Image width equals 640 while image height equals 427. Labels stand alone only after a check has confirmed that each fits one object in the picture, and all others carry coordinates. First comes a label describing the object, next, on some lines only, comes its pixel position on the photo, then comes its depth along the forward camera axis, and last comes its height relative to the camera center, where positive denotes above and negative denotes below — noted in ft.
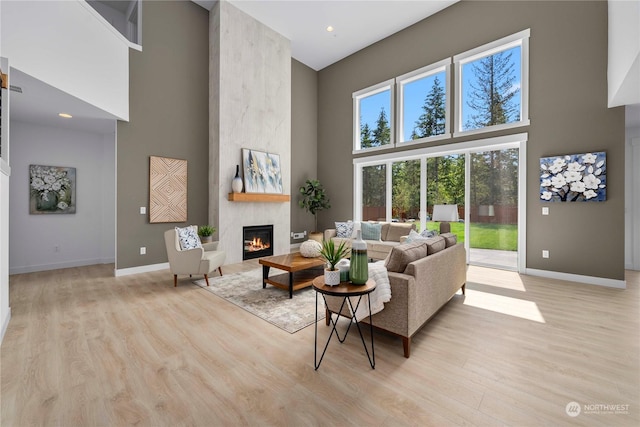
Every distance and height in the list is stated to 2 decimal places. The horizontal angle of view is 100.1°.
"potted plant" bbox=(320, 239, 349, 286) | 6.21 -1.19
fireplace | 18.95 -2.15
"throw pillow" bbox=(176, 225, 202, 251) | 12.98 -1.31
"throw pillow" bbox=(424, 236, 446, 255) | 8.84 -1.09
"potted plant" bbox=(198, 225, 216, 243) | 15.20 -1.25
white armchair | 12.64 -2.25
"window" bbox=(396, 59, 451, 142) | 18.51 +7.98
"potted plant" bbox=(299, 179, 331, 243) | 23.95 +1.37
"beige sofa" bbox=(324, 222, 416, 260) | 17.60 -1.79
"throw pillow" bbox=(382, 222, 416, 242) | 18.48 -1.23
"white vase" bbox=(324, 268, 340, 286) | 6.20 -1.51
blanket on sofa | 6.92 -2.12
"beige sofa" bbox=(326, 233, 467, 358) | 6.86 -2.12
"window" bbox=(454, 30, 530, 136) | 15.26 +7.88
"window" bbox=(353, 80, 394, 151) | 21.40 +8.06
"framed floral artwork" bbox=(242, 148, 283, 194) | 18.58 +2.95
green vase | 6.25 -1.19
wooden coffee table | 11.21 -2.69
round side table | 5.82 -1.73
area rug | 9.11 -3.59
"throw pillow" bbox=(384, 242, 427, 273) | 7.38 -1.26
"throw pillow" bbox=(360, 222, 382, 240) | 19.10 -1.28
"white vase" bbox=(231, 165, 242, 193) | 17.58 +1.84
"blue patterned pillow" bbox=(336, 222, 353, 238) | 19.83 -1.26
